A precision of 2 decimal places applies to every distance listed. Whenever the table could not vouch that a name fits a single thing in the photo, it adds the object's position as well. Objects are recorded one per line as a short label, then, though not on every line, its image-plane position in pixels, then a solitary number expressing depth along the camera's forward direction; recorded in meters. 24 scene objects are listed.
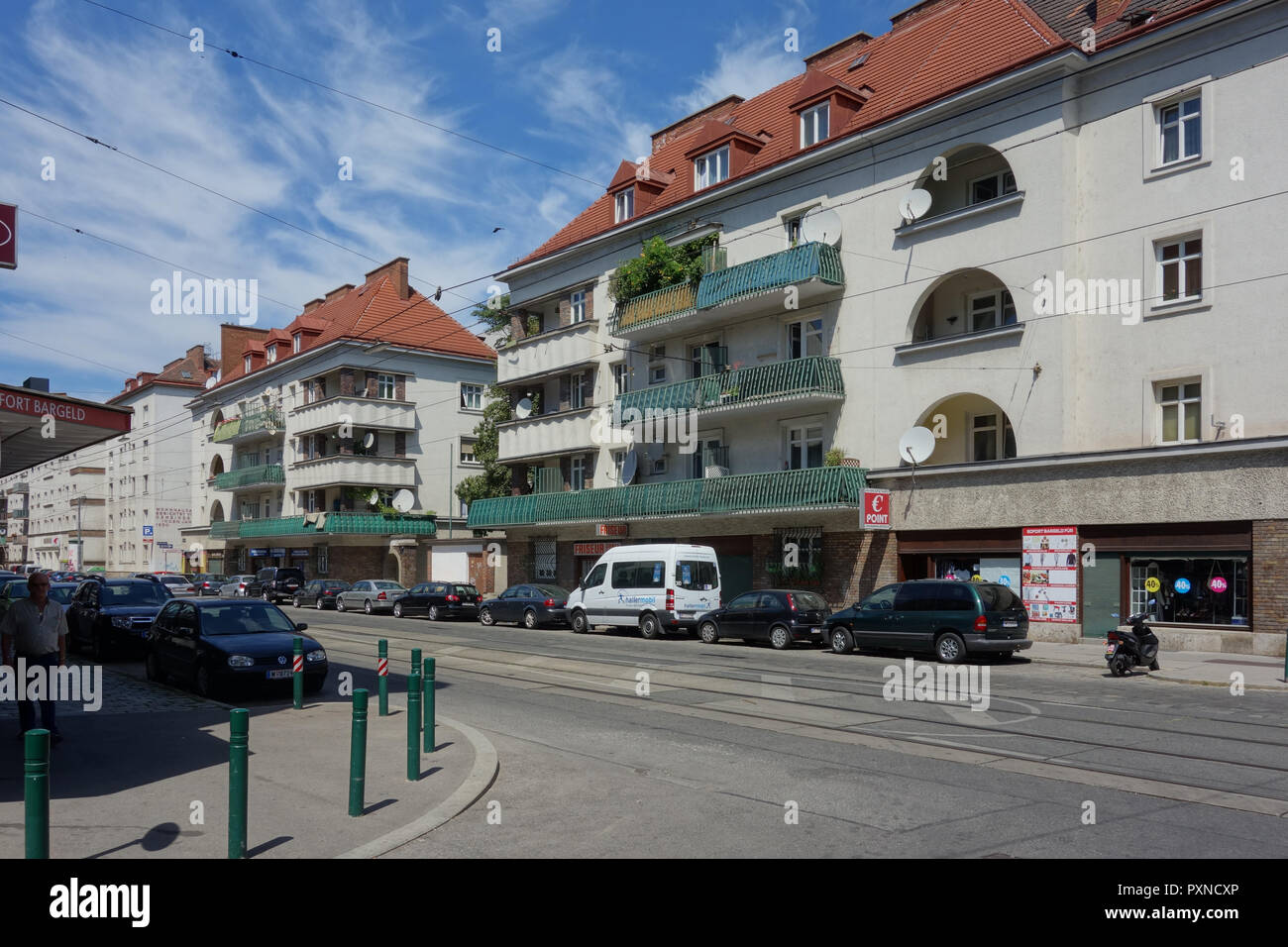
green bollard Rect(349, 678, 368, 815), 7.55
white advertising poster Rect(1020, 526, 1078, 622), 22.80
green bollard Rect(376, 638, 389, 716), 11.01
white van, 26.94
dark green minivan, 19.28
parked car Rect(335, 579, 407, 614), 39.00
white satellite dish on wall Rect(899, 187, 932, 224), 25.62
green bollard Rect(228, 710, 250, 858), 6.39
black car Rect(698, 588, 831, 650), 23.14
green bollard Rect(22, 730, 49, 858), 5.32
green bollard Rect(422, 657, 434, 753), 10.01
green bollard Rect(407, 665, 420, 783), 8.73
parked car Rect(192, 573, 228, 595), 45.03
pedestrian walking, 10.12
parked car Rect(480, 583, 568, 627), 31.15
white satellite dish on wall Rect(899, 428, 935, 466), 25.42
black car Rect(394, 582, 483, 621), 35.62
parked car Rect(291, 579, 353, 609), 42.62
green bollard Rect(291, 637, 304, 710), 12.96
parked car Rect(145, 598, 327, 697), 13.77
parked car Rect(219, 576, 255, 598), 44.47
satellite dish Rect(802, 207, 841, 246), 28.42
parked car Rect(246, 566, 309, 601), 46.34
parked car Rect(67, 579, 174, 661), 19.11
